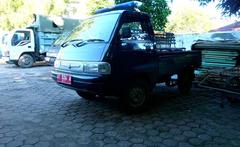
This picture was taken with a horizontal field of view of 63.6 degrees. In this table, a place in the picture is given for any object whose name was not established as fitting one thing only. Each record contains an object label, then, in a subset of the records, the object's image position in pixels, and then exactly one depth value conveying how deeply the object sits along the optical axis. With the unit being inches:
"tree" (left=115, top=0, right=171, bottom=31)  390.0
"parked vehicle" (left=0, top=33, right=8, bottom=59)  415.4
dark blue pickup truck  134.6
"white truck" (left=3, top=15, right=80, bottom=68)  407.9
